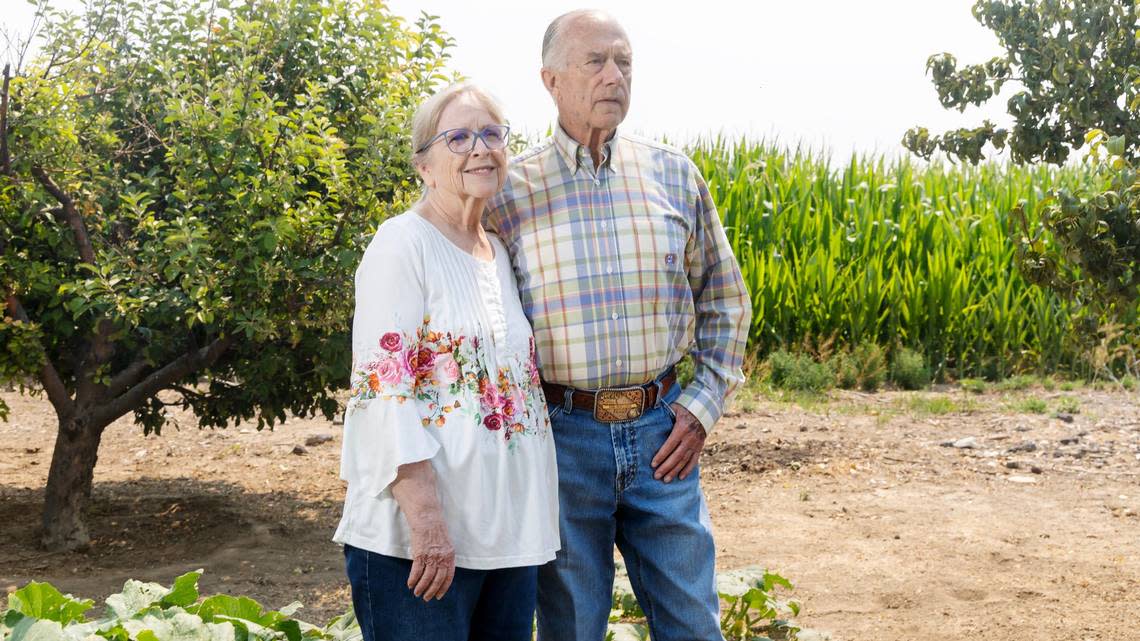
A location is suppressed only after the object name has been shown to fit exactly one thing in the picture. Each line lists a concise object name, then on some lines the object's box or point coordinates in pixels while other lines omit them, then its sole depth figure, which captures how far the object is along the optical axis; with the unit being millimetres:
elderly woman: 2414
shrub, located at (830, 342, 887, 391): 11352
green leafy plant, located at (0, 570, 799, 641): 3367
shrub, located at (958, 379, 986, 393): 11449
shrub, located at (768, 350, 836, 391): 10805
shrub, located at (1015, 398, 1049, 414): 9820
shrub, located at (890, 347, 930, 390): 11492
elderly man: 2932
